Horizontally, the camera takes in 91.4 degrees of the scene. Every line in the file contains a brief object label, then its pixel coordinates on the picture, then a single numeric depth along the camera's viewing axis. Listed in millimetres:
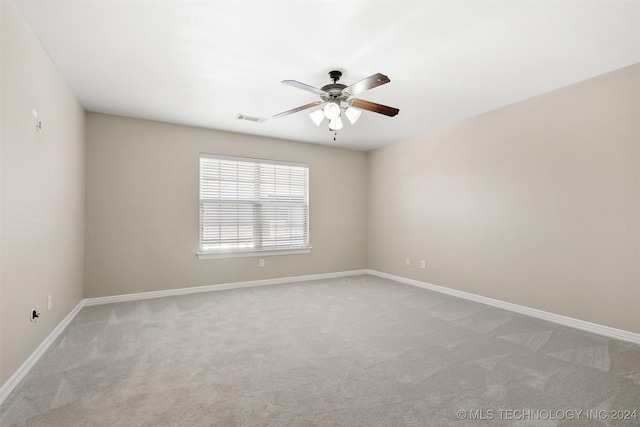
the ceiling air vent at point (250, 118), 4297
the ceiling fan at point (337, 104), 2928
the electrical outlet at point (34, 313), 2376
